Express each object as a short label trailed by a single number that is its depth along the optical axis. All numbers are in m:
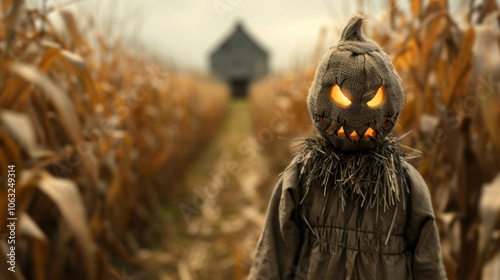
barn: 34.62
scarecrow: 0.87
